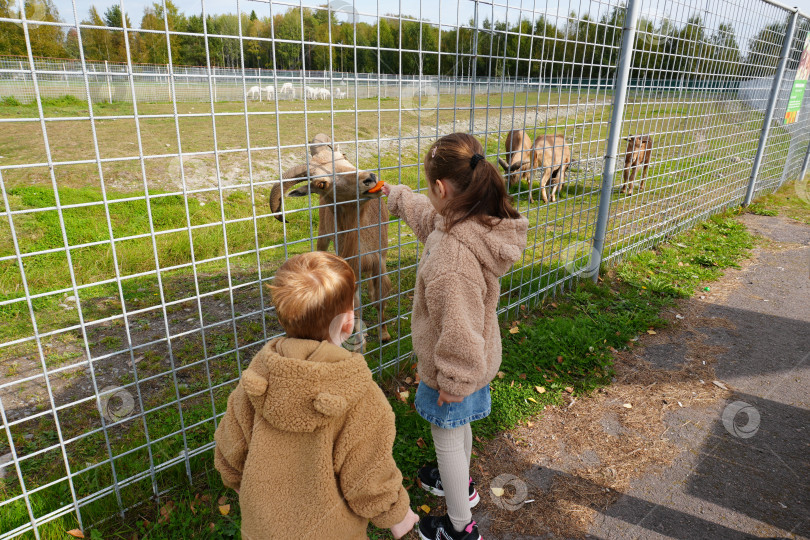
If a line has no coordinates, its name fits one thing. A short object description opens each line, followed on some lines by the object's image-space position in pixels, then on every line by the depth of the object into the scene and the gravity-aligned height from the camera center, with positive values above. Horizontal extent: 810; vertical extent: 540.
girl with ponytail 2.21 -0.90
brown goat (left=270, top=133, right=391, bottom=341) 3.36 -1.02
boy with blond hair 1.61 -1.10
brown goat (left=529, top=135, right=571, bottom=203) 9.91 -1.34
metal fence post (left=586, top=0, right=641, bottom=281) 4.96 -0.36
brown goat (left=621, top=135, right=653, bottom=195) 5.93 -0.89
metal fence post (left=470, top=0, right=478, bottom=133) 3.59 +0.15
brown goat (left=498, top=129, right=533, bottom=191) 9.04 -1.35
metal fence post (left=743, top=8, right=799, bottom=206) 8.27 +0.12
